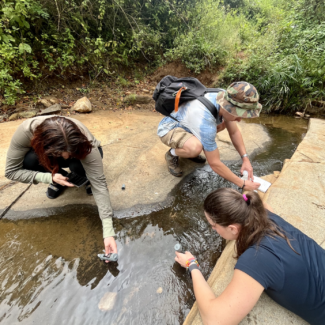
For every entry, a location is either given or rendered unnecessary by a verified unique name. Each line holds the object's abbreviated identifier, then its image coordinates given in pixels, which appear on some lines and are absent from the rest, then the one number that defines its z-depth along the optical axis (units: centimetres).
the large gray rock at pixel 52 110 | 411
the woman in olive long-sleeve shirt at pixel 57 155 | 151
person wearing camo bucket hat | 185
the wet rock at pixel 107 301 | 150
